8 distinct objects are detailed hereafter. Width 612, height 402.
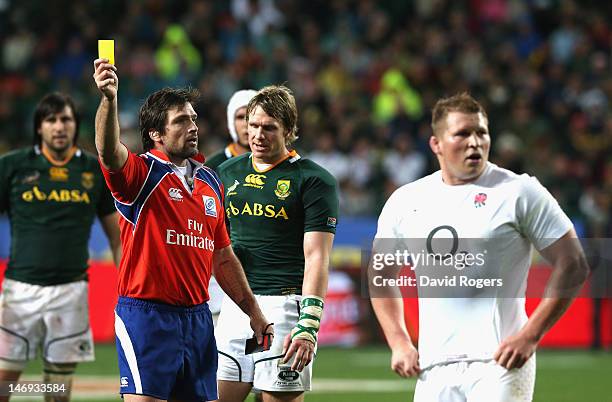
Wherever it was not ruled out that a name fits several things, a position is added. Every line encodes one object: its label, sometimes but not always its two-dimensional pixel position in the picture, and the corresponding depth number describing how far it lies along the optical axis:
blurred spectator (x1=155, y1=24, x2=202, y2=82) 43.56
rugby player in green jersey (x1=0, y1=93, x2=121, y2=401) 18.66
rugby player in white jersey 11.70
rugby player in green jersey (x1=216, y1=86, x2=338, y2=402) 14.39
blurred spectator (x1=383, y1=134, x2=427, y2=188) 40.37
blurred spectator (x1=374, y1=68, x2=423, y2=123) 44.09
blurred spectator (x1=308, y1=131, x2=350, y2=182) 39.94
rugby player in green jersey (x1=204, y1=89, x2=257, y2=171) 18.18
